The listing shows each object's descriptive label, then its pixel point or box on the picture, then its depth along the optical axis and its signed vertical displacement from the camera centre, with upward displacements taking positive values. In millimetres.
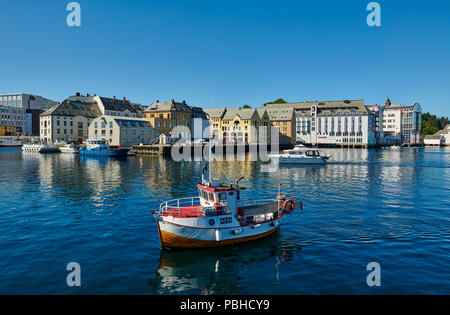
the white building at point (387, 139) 195250 +4701
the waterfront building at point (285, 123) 162250 +12629
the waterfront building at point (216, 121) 149425 +12950
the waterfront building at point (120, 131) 108625 +6284
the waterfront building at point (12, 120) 185250 +17427
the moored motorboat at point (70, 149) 103781 -279
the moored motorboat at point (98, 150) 93875 -610
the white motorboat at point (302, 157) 77562 -2581
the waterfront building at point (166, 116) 122500 +13165
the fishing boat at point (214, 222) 20312 -5247
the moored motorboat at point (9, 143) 143500 +2616
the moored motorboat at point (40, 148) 106562 +112
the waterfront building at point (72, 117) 122938 +12655
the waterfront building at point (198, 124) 140250 +11098
